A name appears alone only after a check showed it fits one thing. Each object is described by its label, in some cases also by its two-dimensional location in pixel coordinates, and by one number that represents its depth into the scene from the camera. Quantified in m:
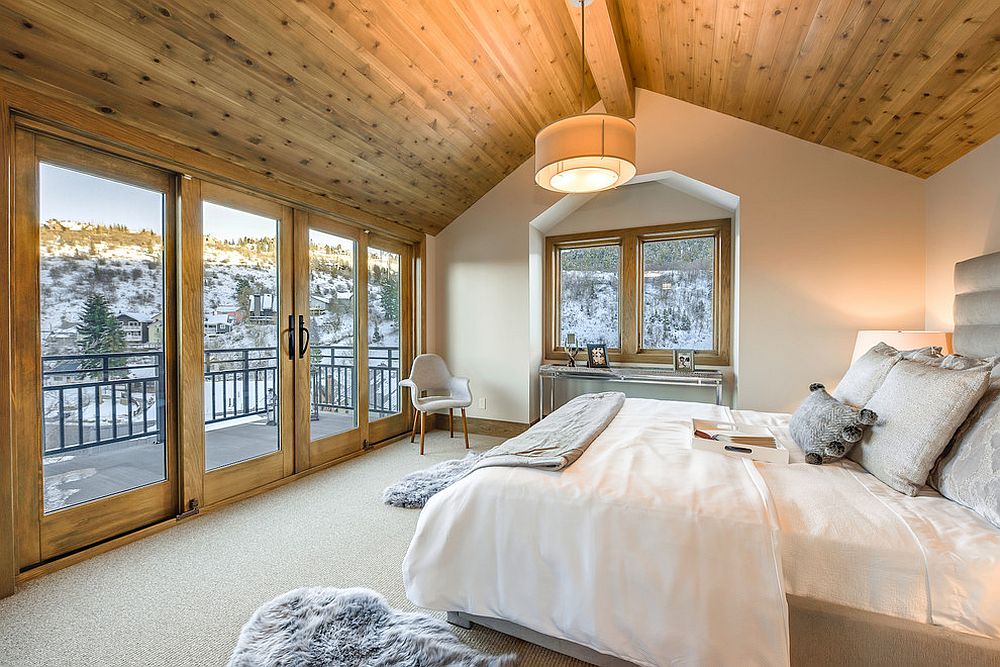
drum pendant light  2.10
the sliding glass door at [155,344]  2.07
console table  3.85
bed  1.10
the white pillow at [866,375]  1.94
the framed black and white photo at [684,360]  4.12
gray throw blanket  1.71
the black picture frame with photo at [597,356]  4.44
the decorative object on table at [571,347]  4.68
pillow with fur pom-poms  1.67
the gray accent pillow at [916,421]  1.40
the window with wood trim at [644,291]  4.29
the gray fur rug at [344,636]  1.47
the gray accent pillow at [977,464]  1.21
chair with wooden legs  4.09
